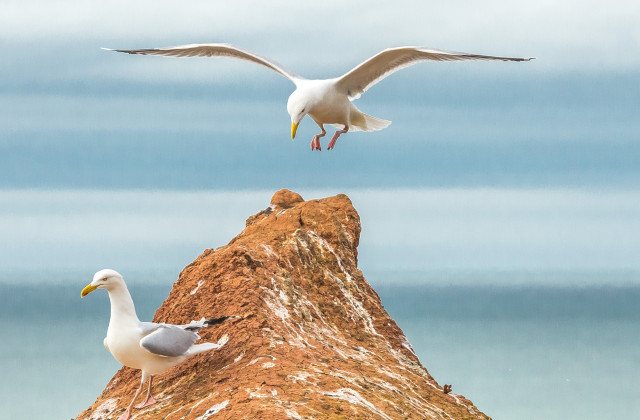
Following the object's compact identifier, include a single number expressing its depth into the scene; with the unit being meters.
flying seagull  30.11
